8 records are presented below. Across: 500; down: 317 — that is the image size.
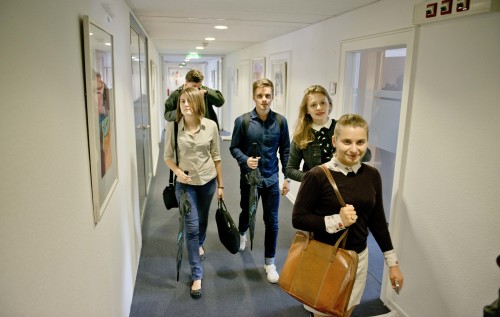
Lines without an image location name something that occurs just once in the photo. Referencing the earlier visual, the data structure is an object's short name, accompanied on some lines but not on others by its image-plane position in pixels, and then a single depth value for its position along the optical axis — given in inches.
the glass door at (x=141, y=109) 137.8
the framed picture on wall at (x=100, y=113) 54.7
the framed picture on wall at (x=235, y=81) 348.5
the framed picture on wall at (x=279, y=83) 195.2
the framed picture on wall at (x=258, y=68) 242.2
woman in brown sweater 64.0
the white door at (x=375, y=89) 131.0
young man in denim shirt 106.5
